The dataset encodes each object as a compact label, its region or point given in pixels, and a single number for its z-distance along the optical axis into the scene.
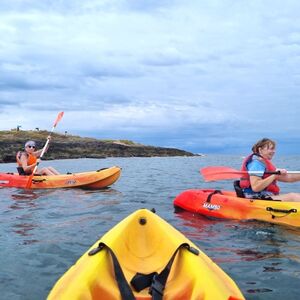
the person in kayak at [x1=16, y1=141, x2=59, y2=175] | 10.24
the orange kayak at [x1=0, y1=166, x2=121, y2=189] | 9.93
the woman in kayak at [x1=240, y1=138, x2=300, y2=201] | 5.67
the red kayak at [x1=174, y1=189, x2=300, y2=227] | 5.37
